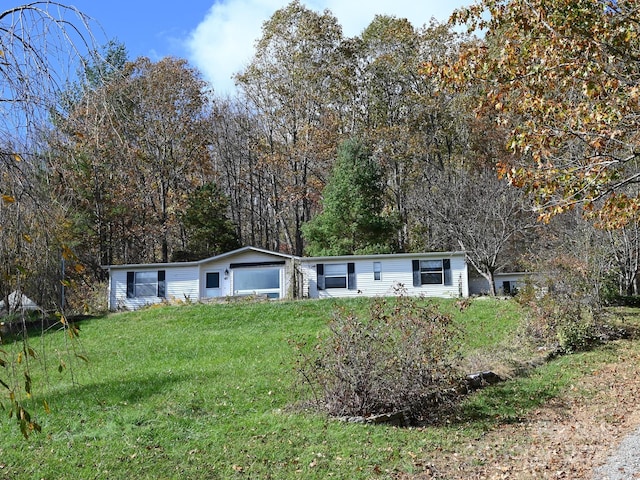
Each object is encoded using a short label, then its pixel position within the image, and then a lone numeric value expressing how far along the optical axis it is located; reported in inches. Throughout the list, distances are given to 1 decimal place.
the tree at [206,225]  1156.5
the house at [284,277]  932.6
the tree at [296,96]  1218.0
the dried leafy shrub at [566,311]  527.7
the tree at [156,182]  1104.2
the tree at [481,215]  928.9
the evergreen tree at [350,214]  1076.5
